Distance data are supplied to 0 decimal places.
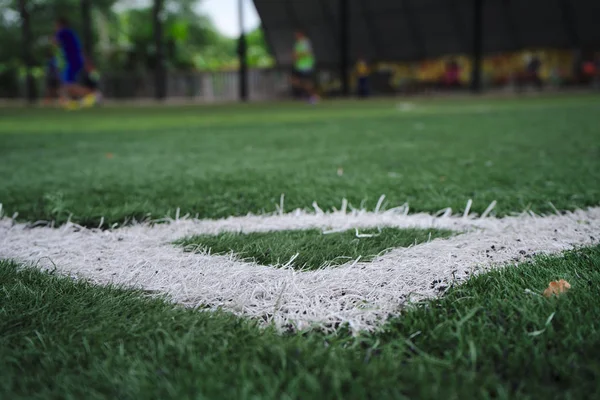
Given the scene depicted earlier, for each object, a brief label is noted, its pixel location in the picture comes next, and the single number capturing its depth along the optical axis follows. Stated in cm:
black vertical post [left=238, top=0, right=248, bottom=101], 1749
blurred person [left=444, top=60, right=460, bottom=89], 1962
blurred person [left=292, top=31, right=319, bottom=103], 1368
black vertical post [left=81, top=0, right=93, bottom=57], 1997
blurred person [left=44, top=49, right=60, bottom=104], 1727
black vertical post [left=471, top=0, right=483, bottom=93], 1731
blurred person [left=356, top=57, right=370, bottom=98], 1702
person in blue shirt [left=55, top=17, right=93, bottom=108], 1091
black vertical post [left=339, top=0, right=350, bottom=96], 1764
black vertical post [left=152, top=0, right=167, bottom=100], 1794
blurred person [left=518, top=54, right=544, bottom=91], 1805
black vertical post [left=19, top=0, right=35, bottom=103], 1839
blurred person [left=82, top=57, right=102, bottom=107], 1289
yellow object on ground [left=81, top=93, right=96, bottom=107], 1281
